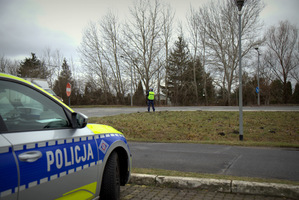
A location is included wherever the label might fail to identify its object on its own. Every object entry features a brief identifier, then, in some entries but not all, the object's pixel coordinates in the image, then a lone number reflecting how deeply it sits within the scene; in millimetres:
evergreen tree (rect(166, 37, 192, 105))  47094
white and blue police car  2043
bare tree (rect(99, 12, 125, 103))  41625
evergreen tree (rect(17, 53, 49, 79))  30156
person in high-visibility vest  18141
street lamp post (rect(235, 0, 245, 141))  9688
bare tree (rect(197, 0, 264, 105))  34406
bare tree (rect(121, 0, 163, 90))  38003
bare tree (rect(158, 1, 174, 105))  39906
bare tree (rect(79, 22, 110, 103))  43812
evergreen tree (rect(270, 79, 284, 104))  45188
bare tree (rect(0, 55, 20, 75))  30270
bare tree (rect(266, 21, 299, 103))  42906
